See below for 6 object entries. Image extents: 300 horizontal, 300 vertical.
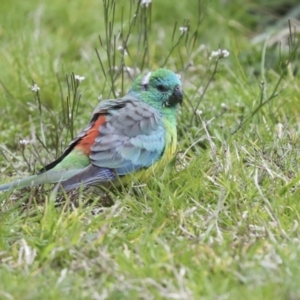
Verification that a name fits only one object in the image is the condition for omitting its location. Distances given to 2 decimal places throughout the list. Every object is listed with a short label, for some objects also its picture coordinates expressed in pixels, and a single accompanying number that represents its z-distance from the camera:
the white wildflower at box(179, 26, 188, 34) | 8.53
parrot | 6.90
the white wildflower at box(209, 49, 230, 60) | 8.33
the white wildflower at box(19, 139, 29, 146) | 7.63
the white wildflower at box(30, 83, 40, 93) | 7.79
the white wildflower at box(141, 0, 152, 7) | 8.56
